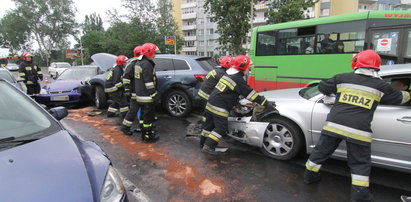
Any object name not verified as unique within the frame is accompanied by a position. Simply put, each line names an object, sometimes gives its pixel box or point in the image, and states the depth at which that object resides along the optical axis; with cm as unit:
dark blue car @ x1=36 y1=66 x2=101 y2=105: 719
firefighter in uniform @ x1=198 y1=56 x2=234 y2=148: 481
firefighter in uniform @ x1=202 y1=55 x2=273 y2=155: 381
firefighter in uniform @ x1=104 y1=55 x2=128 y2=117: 587
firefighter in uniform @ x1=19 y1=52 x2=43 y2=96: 778
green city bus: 606
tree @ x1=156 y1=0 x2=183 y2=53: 3152
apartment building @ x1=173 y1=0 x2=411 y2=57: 3584
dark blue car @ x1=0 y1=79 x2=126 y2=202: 154
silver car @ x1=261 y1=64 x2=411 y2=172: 281
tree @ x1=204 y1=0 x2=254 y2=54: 1655
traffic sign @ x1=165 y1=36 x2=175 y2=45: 1977
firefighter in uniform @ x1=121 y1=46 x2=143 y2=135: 501
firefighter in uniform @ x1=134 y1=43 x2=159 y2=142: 443
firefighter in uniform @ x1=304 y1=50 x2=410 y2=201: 261
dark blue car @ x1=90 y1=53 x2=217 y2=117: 601
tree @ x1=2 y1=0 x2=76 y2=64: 4453
